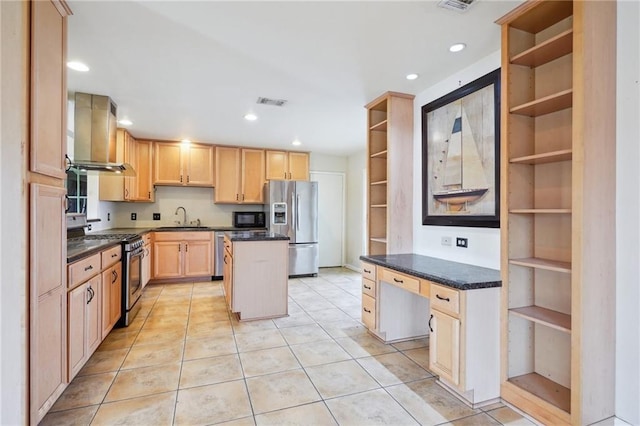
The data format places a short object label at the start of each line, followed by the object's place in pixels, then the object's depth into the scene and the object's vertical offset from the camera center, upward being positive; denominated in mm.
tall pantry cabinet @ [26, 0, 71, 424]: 1581 +38
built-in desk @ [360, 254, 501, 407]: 1964 -701
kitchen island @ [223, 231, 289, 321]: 3502 -708
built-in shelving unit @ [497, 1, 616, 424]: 1621 +18
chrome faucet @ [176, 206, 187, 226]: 5885 -73
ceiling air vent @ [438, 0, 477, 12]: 1854 +1238
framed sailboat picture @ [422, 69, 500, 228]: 2412 +485
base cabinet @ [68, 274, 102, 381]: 2088 -793
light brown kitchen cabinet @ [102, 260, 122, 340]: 2765 -782
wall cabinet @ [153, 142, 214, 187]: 5441 +856
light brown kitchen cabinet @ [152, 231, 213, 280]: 5152 -687
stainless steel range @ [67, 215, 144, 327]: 3282 -514
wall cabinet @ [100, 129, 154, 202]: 4645 +559
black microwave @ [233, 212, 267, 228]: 5992 -131
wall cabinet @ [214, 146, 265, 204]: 5781 +702
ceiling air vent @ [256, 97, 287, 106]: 3512 +1254
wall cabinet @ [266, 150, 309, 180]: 6105 +937
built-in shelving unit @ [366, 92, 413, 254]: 3256 +436
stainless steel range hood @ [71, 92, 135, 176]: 3246 +840
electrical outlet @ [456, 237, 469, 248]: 2662 -245
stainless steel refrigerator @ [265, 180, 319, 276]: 5609 -86
